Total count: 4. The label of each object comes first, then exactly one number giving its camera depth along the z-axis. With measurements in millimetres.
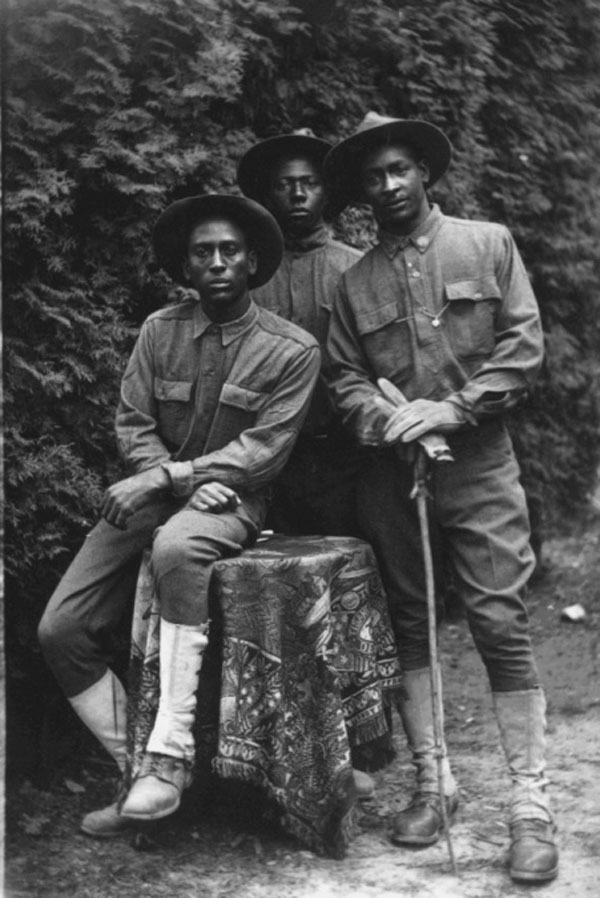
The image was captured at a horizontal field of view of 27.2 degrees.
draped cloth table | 4156
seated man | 4289
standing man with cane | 4242
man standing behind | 4828
